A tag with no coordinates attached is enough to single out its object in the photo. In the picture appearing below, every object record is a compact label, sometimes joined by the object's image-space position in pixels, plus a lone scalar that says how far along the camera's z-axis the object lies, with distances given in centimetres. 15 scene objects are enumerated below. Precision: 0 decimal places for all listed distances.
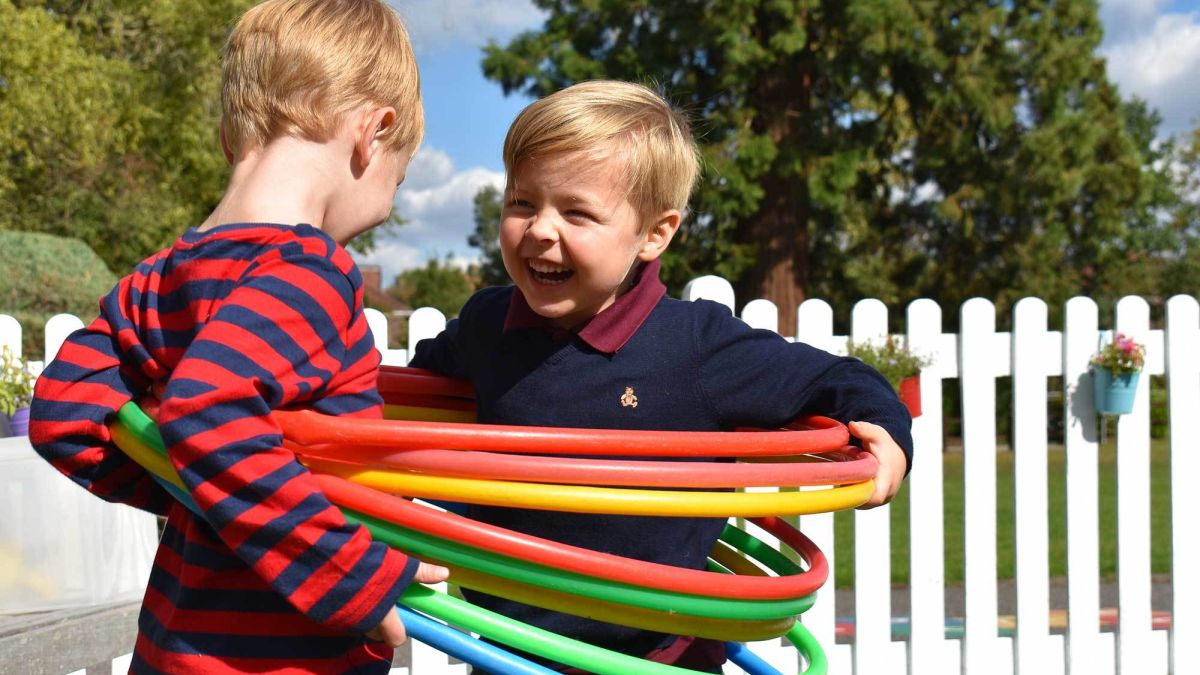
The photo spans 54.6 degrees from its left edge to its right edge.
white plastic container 361
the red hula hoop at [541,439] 182
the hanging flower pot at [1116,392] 591
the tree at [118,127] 1611
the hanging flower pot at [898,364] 551
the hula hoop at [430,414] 276
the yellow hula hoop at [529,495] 197
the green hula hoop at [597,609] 201
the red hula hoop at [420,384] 271
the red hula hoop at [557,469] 196
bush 1034
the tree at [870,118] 1872
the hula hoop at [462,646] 193
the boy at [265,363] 170
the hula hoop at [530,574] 194
